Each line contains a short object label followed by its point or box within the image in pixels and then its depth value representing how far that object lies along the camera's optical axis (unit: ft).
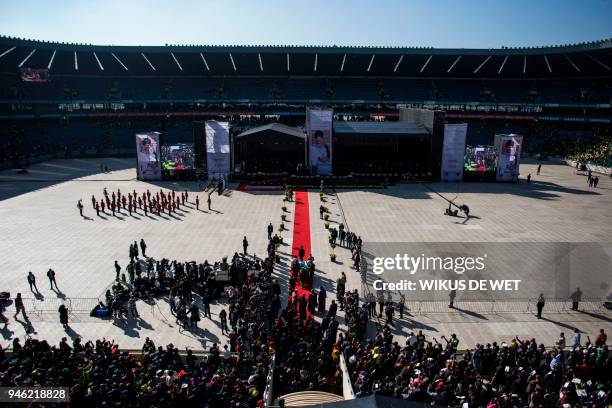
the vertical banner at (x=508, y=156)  143.43
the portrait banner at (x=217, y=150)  141.90
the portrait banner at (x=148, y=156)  143.64
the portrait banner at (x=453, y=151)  144.25
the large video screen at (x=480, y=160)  155.33
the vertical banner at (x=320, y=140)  143.64
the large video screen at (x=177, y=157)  155.03
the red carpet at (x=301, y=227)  80.94
